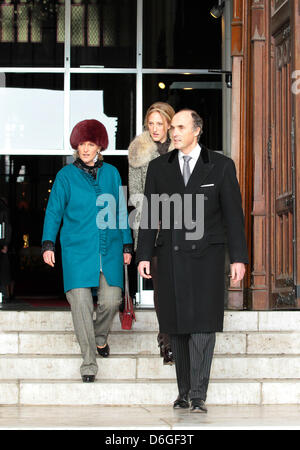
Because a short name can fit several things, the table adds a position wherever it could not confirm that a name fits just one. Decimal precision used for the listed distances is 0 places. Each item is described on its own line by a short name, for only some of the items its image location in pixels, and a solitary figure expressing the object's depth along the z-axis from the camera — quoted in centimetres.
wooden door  834
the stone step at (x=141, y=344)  730
